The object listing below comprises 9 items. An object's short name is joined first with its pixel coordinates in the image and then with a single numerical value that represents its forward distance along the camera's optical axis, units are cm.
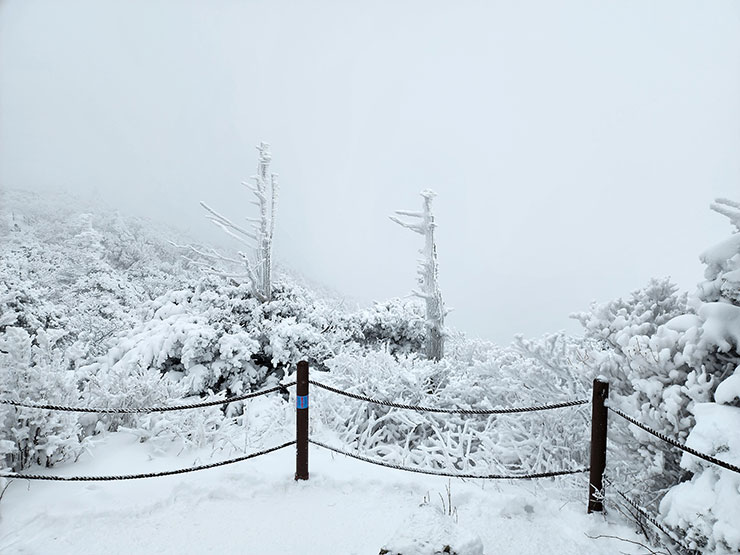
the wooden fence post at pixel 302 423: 401
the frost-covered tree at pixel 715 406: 269
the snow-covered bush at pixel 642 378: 339
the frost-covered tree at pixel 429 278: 1023
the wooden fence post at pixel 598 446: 344
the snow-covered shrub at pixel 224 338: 777
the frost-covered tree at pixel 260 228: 1015
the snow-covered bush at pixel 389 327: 1095
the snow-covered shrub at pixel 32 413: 401
